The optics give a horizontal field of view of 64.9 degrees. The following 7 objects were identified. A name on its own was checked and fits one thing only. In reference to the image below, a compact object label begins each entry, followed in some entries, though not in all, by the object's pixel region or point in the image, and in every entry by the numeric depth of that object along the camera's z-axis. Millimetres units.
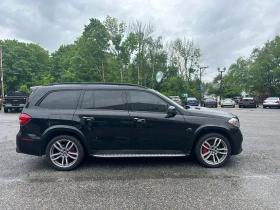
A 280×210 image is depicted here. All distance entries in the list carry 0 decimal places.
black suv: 4461
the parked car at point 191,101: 29336
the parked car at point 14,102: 18172
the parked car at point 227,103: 30088
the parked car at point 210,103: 29609
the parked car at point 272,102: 25062
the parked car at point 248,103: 27422
